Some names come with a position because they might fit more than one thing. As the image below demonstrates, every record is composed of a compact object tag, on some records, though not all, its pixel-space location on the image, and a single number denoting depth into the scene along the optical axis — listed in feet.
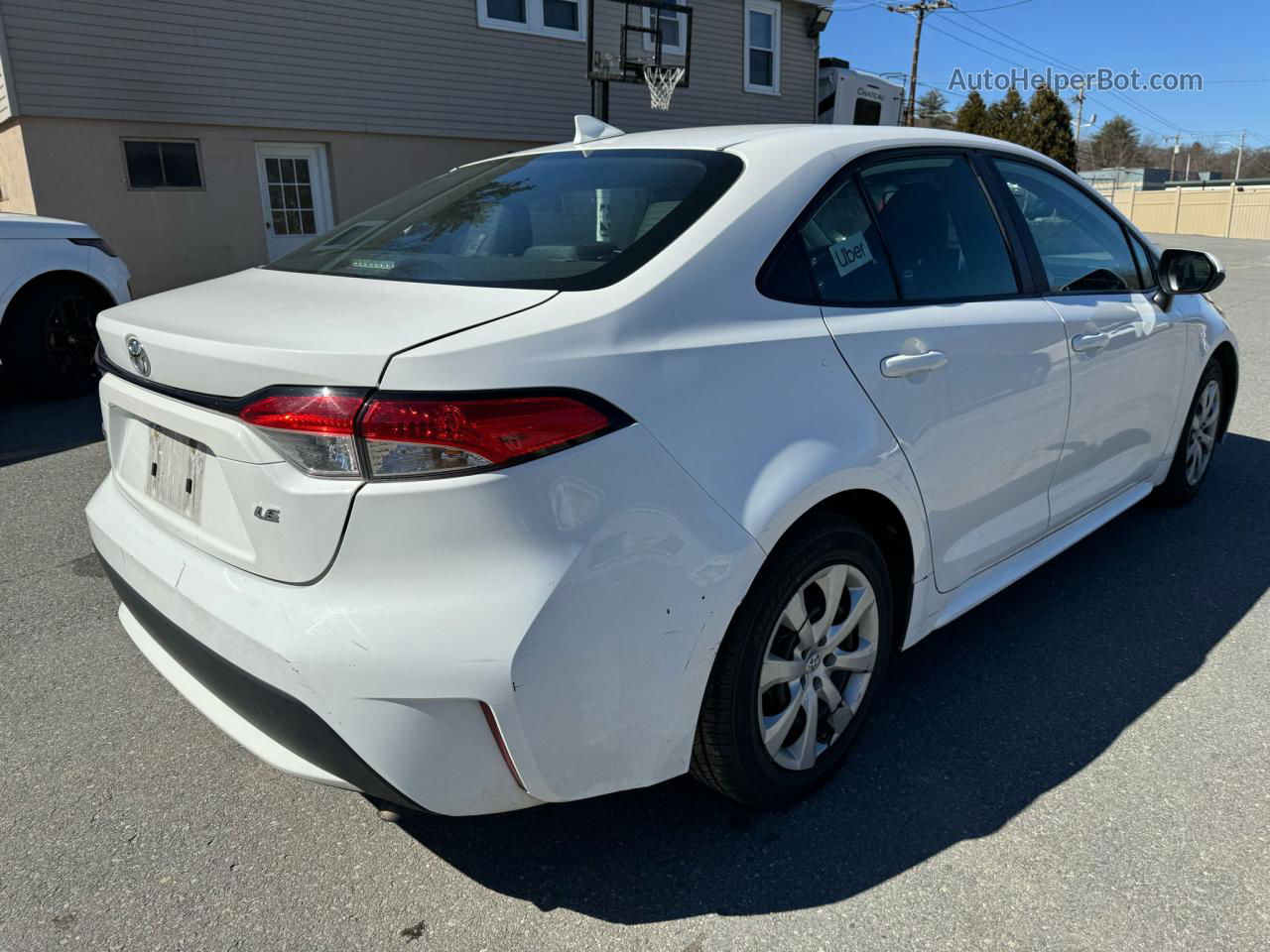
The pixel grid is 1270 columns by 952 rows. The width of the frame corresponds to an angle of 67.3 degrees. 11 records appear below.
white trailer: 62.18
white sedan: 5.82
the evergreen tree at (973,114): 135.03
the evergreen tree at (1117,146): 263.90
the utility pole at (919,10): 133.49
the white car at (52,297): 22.11
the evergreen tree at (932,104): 259.19
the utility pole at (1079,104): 223.10
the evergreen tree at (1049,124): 127.75
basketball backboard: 45.98
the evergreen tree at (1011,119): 130.00
